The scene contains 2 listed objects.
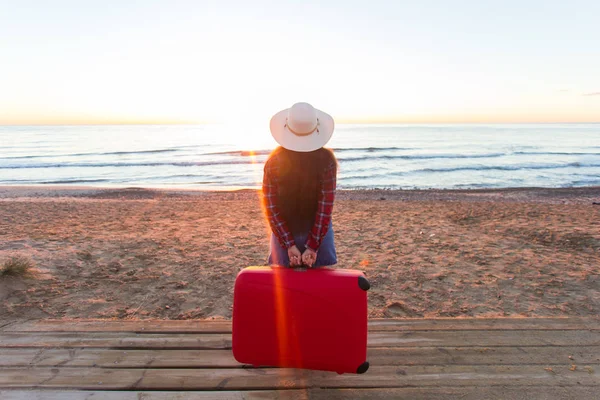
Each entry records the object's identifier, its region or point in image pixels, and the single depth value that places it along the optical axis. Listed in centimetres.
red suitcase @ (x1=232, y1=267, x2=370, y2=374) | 234
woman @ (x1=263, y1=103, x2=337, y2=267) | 244
